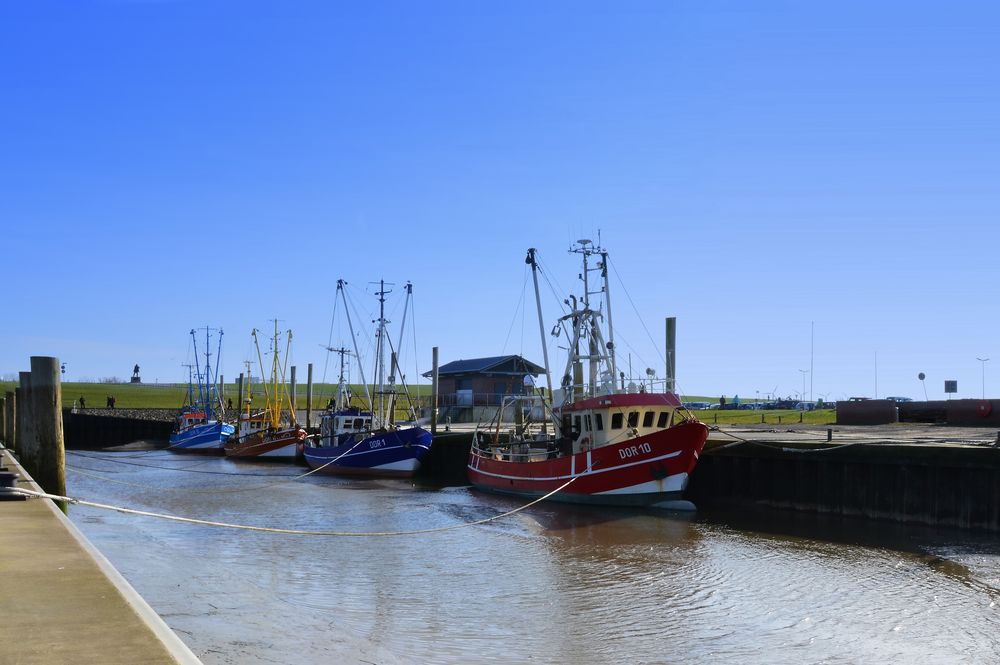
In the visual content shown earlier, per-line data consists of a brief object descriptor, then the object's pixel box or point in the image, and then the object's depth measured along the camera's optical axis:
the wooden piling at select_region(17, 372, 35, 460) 19.59
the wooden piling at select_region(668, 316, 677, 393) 31.73
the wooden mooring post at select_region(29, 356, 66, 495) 17.31
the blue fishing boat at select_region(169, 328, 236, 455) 70.58
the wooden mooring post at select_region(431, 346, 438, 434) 46.91
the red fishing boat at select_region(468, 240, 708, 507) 26.70
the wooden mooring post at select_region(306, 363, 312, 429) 58.56
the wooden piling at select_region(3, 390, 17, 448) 36.91
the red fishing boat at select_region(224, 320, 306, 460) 58.31
